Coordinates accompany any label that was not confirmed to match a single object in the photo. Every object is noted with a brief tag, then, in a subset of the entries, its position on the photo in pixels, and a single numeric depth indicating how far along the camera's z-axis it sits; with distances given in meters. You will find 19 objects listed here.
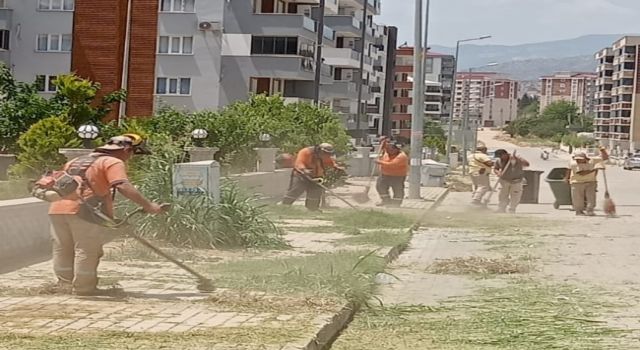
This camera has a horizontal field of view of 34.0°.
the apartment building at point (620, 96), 151.50
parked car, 81.75
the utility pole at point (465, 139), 50.17
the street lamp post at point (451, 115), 56.97
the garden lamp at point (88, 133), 22.86
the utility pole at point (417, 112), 28.53
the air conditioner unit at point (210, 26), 55.81
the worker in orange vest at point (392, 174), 24.56
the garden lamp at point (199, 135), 25.95
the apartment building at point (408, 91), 131.38
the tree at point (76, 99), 27.27
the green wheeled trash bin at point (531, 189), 28.31
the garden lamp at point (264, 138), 30.23
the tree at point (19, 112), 27.88
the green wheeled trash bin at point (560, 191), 26.14
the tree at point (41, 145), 23.66
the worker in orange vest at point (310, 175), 20.77
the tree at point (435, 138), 70.56
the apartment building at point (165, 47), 52.22
